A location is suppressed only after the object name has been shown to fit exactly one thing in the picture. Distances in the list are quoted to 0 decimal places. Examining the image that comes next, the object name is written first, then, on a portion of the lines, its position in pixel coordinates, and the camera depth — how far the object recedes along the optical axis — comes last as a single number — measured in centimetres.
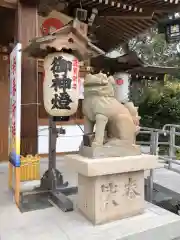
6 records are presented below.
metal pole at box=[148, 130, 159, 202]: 509
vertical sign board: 369
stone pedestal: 306
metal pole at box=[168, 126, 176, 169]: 559
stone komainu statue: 327
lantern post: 348
